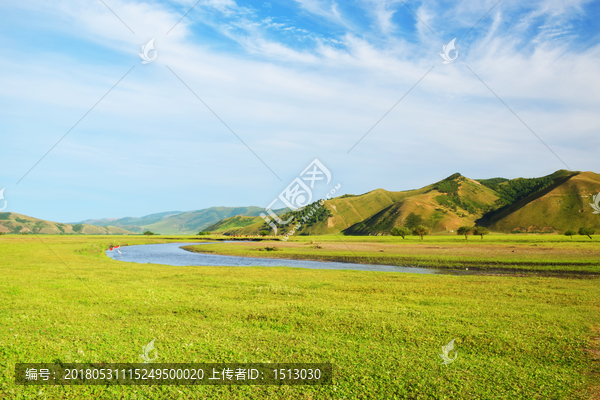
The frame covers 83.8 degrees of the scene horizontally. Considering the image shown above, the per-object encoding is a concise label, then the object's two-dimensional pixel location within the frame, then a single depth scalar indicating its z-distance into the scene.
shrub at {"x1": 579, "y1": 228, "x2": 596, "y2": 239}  100.74
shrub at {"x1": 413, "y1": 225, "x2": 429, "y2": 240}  123.56
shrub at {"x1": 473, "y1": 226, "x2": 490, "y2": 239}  119.88
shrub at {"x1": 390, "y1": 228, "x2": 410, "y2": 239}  132.85
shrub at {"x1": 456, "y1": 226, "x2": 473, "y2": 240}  119.60
